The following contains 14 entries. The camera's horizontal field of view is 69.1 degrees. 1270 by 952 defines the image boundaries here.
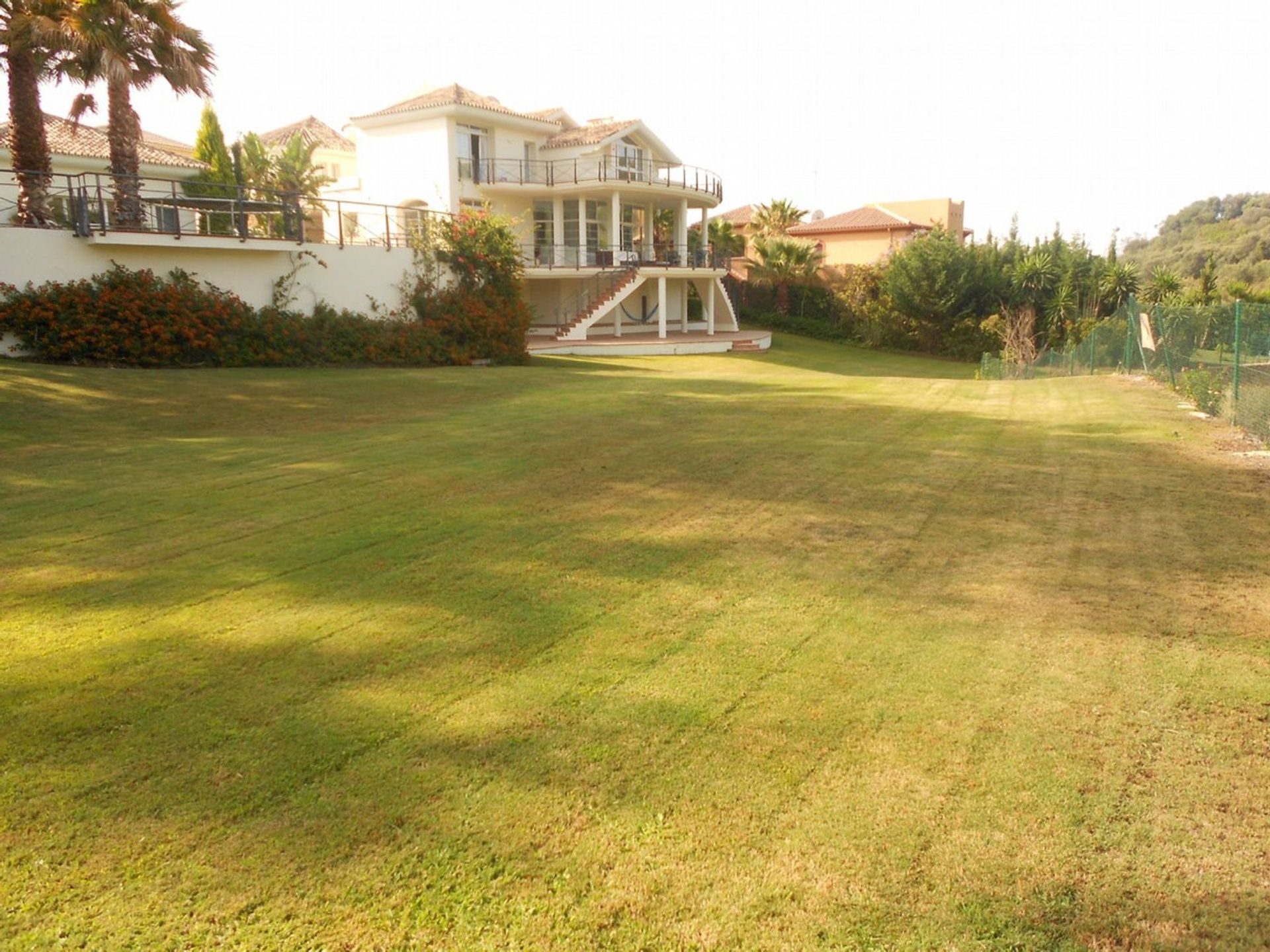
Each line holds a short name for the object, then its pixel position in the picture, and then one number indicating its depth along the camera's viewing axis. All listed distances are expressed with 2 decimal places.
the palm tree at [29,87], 17.64
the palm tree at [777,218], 52.75
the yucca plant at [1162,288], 37.62
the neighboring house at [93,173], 17.64
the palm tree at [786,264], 46.75
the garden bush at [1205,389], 12.88
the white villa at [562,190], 36.09
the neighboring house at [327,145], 45.31
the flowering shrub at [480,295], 22.25
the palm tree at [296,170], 37.00
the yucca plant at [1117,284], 37.84
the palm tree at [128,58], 18.28
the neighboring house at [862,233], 51.66
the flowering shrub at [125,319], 16.17
